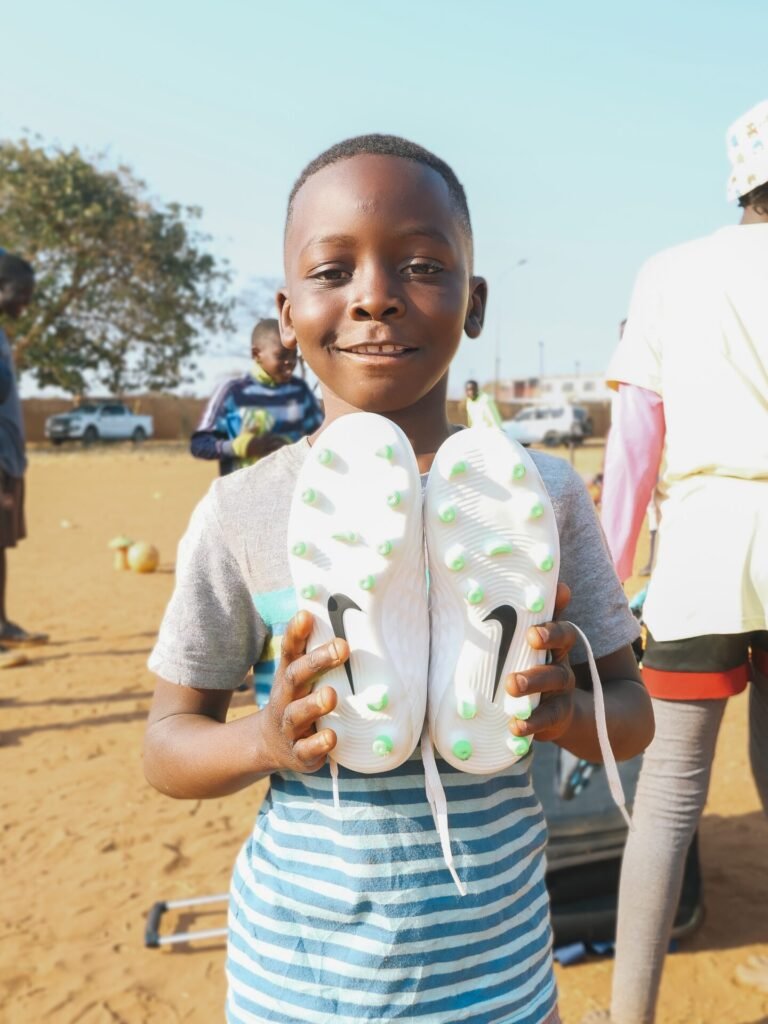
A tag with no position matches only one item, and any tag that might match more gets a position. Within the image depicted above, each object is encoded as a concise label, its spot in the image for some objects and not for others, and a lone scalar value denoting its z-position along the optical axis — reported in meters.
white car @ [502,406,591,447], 32.00
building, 77.12
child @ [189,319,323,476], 4.54
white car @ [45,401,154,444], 30.05
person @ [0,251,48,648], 4.94
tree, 26.05
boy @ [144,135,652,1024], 1.18
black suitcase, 2.75
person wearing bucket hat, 1.95
